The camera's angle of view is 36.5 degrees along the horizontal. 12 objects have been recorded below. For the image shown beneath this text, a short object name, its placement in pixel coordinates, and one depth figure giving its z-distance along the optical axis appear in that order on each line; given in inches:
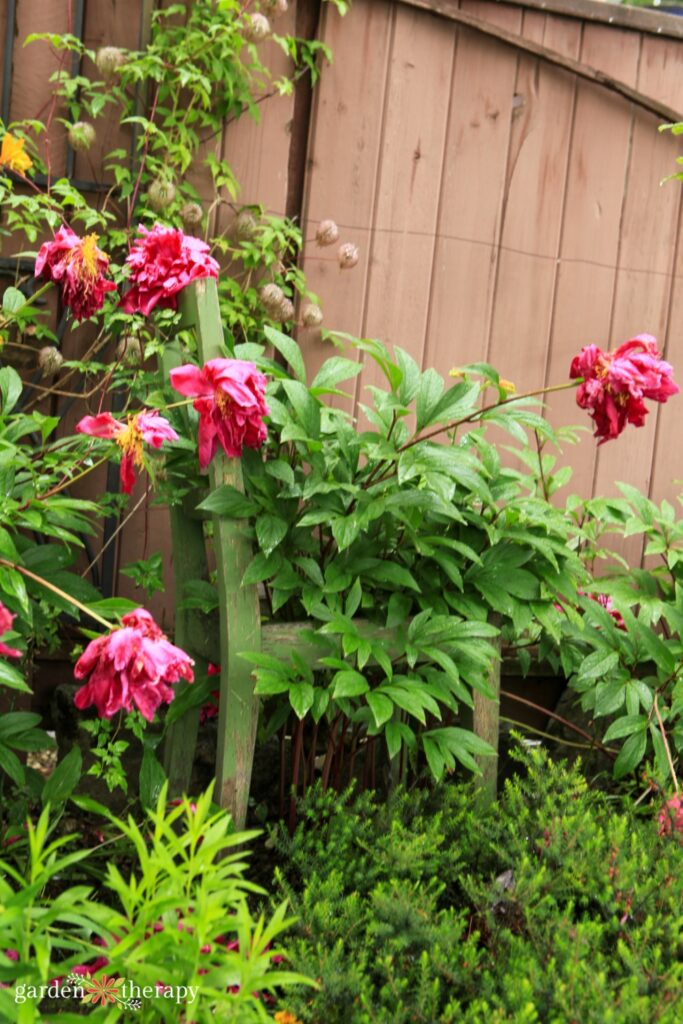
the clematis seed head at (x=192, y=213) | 106.4
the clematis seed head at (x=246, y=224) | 109.7
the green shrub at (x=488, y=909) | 53.8
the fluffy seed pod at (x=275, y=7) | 106.7
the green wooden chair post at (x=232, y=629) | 73.1
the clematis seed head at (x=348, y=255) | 112.3
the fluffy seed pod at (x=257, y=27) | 104.5
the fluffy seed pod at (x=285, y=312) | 109.6
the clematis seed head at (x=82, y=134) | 100.7
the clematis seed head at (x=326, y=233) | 111.4
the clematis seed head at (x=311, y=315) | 112.8
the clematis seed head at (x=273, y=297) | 108.2
